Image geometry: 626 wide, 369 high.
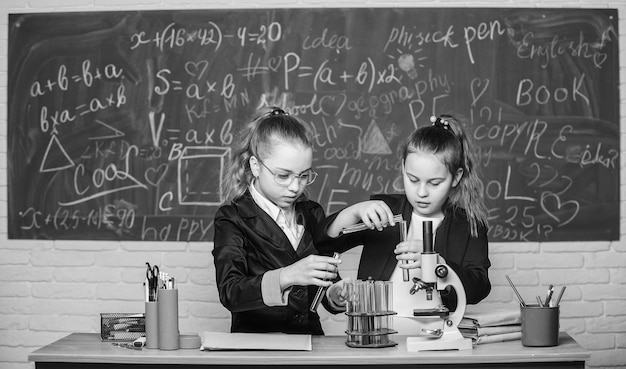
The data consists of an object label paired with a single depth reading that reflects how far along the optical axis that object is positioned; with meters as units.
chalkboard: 4.00
